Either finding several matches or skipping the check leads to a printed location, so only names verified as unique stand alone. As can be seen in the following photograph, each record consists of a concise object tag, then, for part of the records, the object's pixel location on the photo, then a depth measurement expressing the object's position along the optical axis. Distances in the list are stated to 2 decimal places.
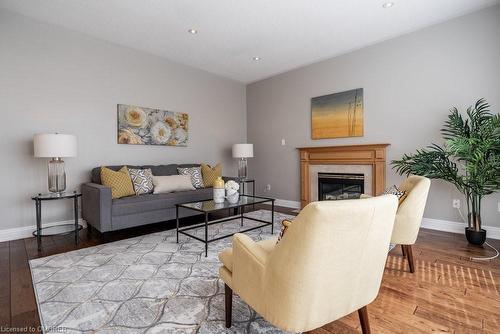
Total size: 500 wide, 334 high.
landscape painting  4.01
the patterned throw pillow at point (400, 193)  2.11
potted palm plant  2.52
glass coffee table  2.56
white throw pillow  3.63
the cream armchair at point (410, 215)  2.03
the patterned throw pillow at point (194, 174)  4.14
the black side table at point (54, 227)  2.74
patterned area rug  1.45
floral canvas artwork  3.90
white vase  3.04
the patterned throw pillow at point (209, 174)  4.31
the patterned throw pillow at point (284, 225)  1.21
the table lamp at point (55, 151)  2.76
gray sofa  2.88
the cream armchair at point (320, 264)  0.94
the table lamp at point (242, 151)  4.91
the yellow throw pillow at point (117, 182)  3.16
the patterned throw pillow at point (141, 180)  3.50
